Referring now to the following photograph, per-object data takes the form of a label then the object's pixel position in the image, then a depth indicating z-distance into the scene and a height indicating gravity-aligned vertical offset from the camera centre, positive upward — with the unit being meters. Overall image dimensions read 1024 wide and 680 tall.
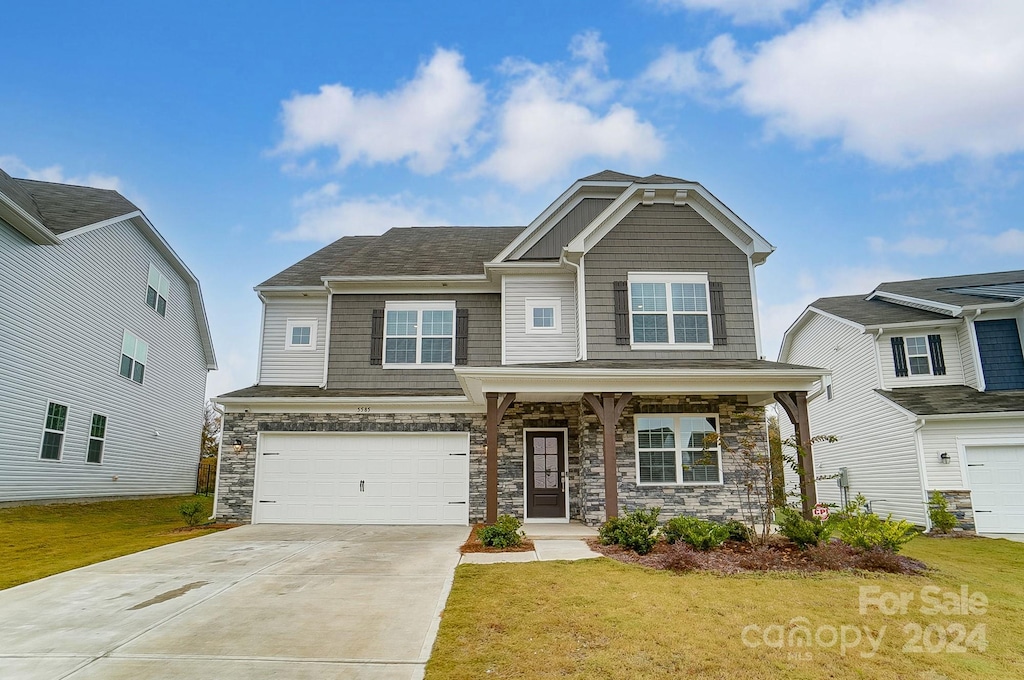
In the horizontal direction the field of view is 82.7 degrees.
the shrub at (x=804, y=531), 8.00 -1.07
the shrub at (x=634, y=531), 8.24 -1.14
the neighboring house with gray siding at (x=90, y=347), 12.59 +2.71
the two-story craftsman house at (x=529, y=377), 11.59 +1.50
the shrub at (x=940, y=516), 12.42 -1.35
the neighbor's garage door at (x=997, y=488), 12.64 -0.78
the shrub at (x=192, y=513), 11.98 -1.23
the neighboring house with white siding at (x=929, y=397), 12.94 +1.35
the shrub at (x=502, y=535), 8.77 -1.23
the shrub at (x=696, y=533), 8.20 -1.15
